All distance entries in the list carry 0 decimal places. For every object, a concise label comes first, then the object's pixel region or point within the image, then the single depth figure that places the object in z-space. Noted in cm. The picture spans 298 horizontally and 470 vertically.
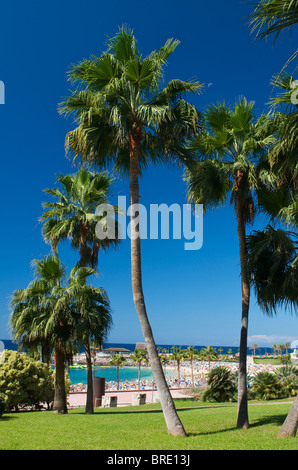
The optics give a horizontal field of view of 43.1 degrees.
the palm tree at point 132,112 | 988
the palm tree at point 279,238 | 941
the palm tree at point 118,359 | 5659
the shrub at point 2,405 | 1350
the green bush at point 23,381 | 1738
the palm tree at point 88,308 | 1471
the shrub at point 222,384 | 2347
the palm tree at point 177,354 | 4988
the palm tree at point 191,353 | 5472
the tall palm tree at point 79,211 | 1633
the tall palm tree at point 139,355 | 5609
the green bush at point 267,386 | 2409
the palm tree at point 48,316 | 1463
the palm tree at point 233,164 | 1159
